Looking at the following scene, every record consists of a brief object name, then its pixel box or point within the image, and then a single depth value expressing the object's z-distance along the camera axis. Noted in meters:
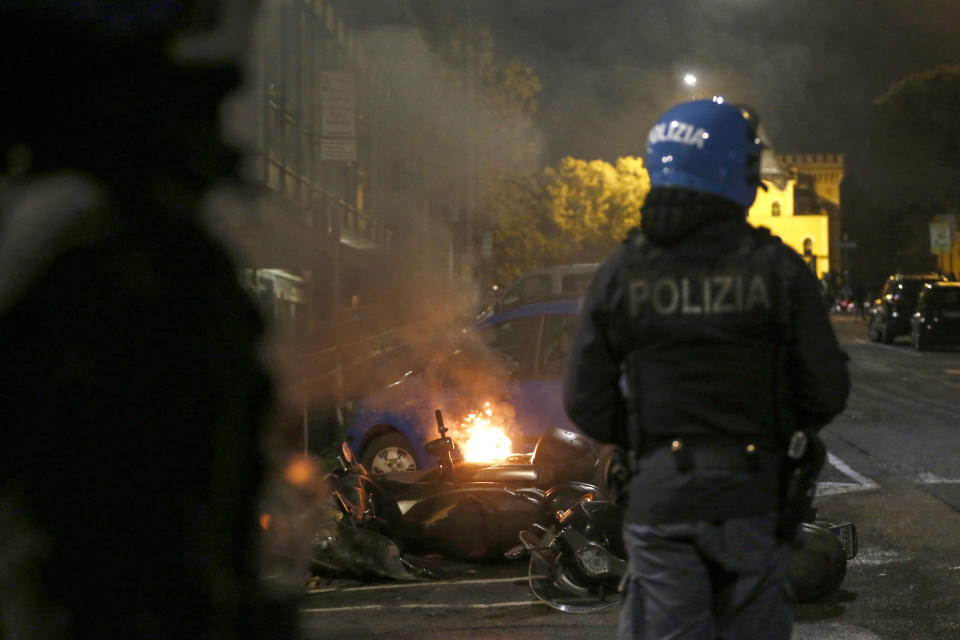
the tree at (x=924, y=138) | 56.78
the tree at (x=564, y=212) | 37.59
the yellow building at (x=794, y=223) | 121.00
